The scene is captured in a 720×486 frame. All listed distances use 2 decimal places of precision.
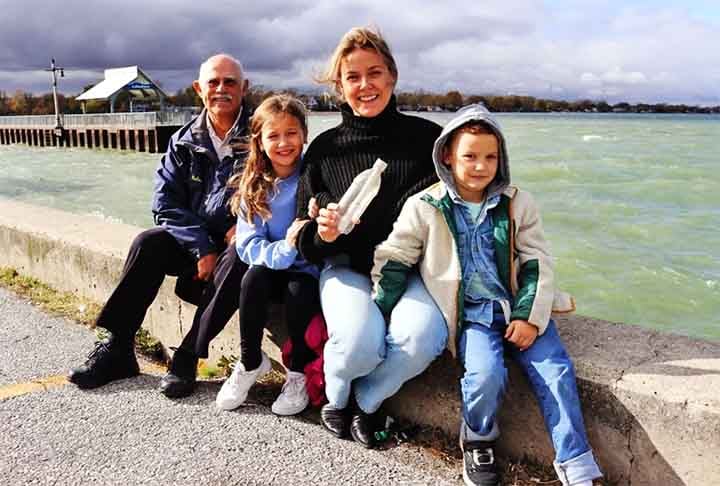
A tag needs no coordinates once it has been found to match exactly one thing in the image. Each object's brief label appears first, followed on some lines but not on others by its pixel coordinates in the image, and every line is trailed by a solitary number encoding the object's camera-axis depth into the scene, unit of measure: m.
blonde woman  2.43
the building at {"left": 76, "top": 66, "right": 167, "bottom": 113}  60.50
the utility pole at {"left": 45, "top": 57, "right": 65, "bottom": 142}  48.00
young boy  2.28
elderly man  2.91
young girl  2.75
